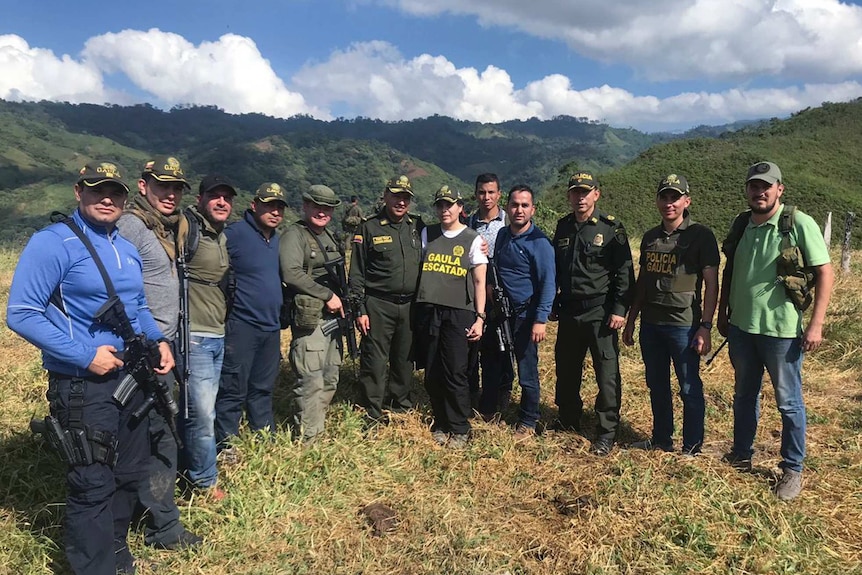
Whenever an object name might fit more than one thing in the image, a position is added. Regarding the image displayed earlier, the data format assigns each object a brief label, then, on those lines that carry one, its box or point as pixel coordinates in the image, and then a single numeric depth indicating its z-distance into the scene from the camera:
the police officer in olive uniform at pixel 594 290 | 4.10
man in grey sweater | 3.00
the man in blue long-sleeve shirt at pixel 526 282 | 4.30
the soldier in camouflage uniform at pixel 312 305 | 3.92
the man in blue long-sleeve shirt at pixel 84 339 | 2.33
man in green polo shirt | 3.30
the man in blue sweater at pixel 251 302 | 3.71
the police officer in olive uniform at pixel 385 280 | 4.31
